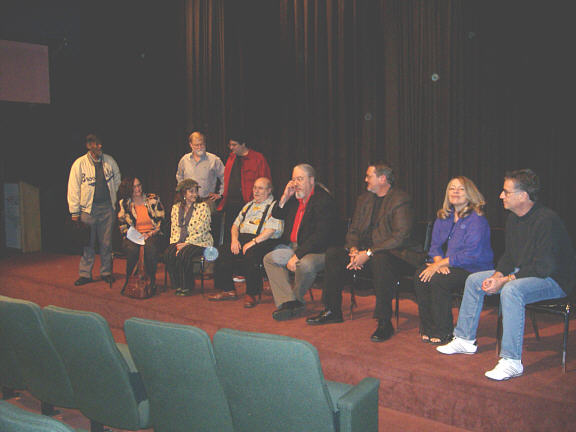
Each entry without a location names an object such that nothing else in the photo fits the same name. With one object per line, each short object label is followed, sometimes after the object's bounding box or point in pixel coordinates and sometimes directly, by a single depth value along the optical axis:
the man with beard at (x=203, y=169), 5.87
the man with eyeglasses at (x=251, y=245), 4.71
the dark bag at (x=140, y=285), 5.14
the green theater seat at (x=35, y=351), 2.52
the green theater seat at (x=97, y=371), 2.28
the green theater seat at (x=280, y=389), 1.87
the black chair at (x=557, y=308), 3.10
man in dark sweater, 3.07
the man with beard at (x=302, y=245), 4.37
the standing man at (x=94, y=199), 5.70
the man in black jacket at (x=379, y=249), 3.91
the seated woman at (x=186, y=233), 5.20
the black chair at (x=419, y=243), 4.06
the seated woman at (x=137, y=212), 5.44
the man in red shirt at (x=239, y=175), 5.76
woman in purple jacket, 3.59
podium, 8.80
